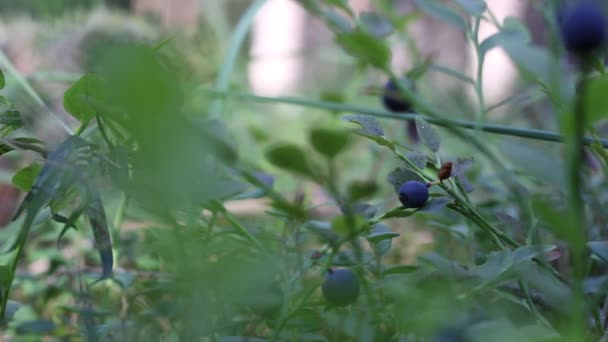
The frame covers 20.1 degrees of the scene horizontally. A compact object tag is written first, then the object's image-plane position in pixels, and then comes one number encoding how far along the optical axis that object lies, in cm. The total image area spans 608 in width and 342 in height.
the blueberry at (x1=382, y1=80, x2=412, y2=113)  54
